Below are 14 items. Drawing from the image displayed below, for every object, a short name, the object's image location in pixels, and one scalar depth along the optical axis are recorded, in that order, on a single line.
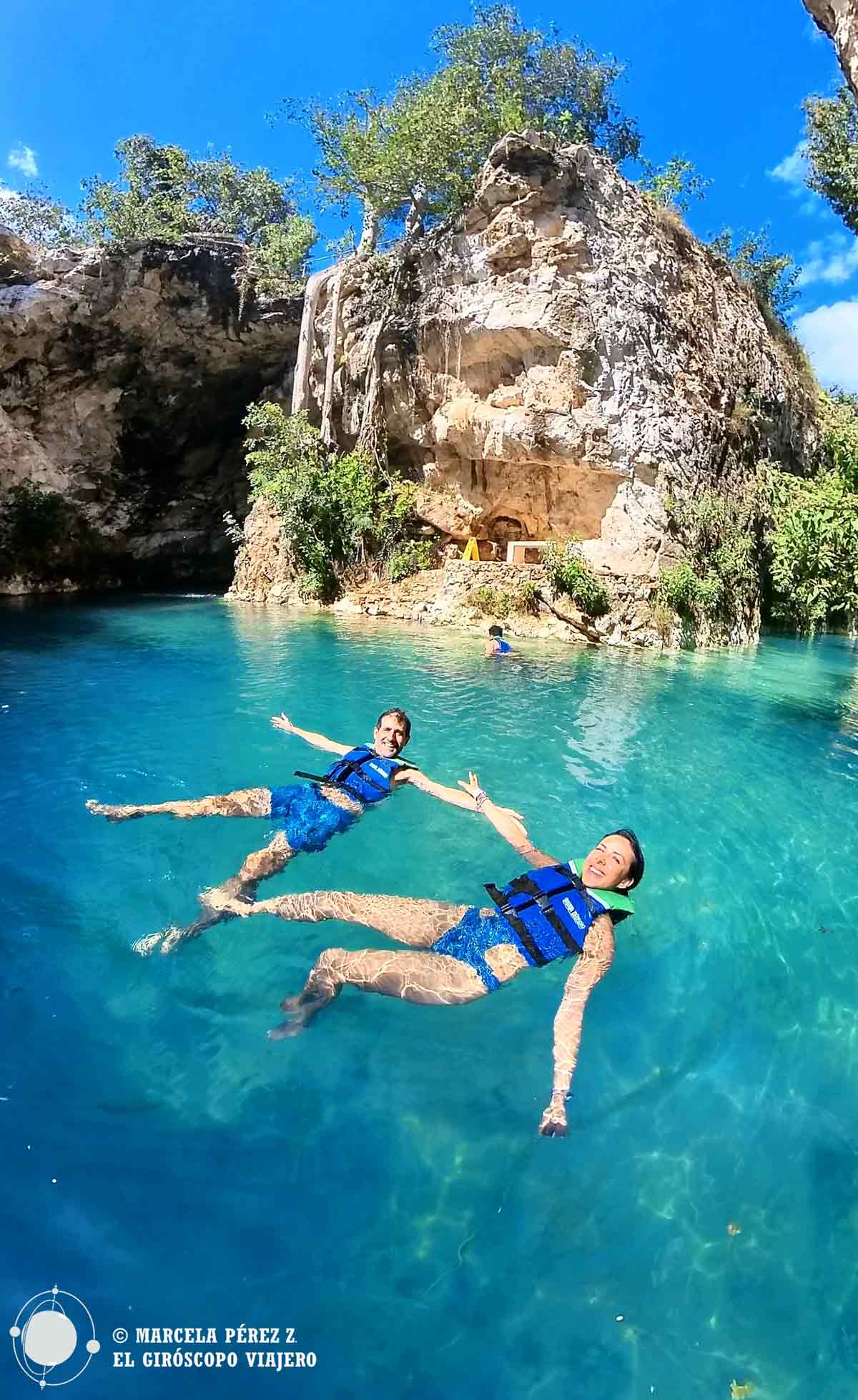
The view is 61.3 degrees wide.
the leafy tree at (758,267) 27.89
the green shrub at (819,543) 9.83
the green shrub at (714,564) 19.14
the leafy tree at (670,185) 23.58
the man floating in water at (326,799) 5.54
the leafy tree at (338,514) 24.84
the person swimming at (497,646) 14.84
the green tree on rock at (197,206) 27.72
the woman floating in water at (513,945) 3.92
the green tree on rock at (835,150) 24.23
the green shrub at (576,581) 19.39
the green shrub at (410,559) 24.33
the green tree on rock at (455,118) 22.83
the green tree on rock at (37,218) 32.66
